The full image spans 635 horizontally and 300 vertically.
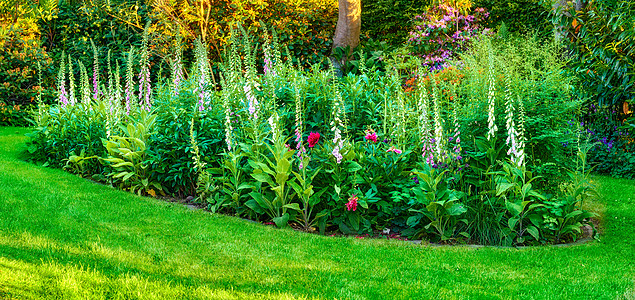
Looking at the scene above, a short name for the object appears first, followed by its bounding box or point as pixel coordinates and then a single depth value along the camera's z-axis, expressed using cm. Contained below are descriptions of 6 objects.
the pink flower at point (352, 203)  528
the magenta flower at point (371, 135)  573
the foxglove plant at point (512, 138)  500
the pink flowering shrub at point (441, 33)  1109
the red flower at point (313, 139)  546
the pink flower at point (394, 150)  552
